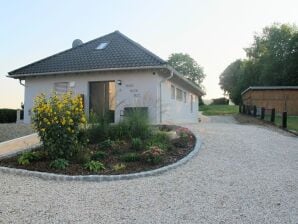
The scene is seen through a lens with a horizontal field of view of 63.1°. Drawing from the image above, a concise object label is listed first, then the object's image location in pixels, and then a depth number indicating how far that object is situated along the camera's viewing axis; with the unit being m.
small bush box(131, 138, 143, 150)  6.15
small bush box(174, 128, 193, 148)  6.71
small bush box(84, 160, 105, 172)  4.98
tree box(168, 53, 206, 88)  47.04
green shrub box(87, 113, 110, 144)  6.75
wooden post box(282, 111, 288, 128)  11.23
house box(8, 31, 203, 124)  10.44
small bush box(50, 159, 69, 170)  5.07
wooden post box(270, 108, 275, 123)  12.96
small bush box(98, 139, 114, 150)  6.21
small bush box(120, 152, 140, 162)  5.51
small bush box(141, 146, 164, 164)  5.38
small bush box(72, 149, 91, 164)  5.36
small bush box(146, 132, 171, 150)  6.28
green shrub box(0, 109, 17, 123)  15.00
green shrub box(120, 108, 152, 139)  6.87
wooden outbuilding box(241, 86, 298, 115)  21.59
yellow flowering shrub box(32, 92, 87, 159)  5.38
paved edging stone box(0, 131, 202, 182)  4.60
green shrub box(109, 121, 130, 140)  6.87
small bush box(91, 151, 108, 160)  5.57
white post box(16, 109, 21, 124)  12.69
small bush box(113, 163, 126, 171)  5.07
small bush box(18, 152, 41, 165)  5.42
